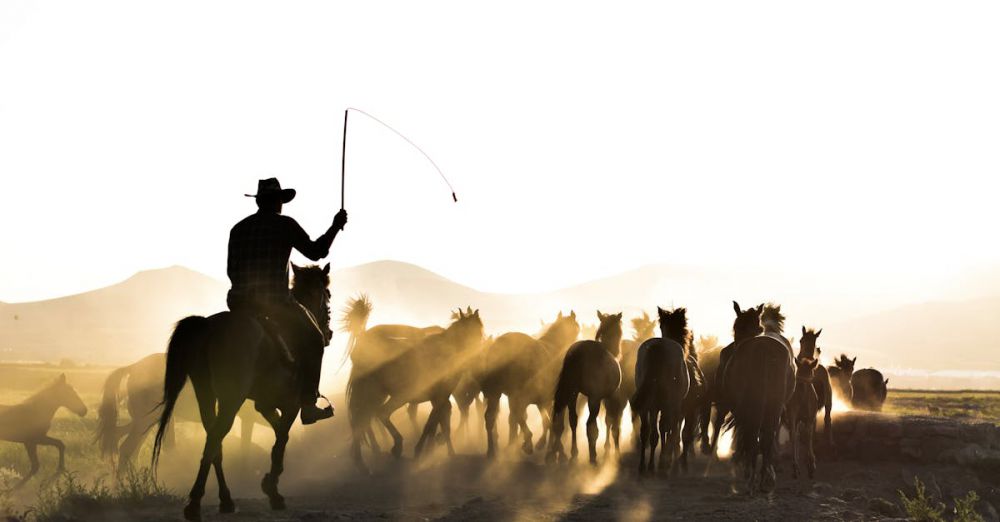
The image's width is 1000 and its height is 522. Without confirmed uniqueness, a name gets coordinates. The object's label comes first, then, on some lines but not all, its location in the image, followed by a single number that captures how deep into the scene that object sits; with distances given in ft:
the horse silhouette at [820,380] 63.46
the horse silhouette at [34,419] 57.36
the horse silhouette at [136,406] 56.54
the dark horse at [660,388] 55.21
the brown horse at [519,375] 65.98
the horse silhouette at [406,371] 59.98
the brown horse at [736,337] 57.11
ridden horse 34.94
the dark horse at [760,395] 50.11
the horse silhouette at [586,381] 59.93
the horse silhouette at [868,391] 95.61
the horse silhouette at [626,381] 65.33
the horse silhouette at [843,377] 86.02
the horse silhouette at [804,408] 57.47
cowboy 37.29
